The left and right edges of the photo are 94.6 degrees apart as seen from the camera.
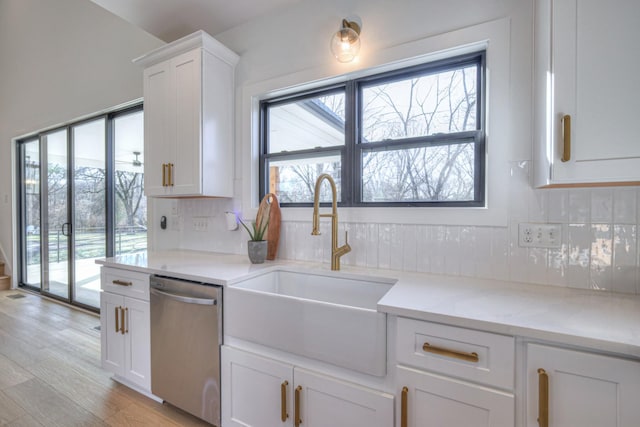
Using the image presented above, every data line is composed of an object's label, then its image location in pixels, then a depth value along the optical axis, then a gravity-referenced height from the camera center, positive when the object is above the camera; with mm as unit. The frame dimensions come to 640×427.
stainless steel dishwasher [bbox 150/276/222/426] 1484 -722
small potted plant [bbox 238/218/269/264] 1855 -245
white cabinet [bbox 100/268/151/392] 1775 -796
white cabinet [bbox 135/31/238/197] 2027 +661
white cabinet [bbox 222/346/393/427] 1120 -789
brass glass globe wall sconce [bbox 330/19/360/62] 1687 +975
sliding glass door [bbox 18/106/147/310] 3041 +84
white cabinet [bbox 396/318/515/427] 911 -551
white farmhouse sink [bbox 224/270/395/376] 1100 -478
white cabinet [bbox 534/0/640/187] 984 +410
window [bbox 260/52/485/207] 1603 +439
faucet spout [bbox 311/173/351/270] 1679 -117
